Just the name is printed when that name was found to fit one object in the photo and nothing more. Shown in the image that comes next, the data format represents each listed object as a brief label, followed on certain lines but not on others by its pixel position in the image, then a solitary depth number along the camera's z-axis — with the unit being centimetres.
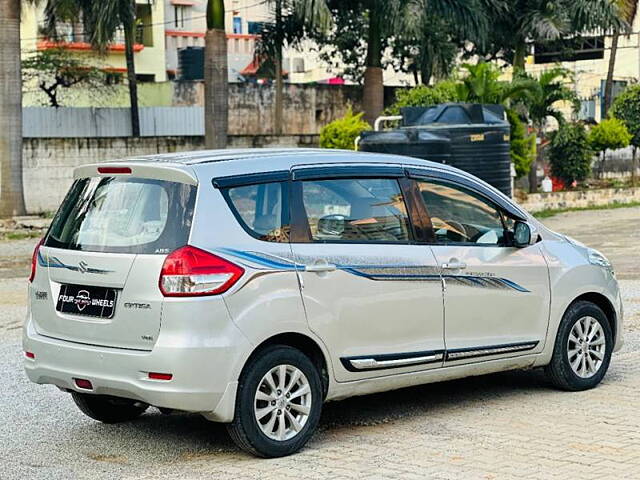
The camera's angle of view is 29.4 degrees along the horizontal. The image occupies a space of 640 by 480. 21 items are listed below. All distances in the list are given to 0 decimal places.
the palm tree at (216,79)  2762
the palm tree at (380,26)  3243
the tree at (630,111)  3647
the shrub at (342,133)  2862
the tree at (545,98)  3114
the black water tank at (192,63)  5559
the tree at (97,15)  2827
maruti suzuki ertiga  672
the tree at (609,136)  3338
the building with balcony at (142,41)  5072
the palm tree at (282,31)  3028
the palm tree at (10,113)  2573
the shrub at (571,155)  3216
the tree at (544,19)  3762
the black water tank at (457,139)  2414
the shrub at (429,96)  3092
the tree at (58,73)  3850
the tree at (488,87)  2984
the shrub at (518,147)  2878
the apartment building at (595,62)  5365
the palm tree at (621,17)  3982
